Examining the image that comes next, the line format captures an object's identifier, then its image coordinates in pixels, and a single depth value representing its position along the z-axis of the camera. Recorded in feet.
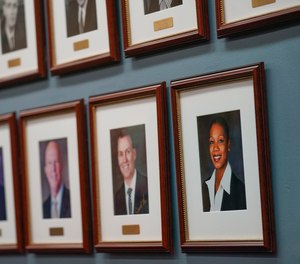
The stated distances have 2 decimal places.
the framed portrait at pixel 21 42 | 7.99
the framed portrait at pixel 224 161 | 6.82
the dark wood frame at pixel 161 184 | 7.19
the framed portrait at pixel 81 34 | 7.53
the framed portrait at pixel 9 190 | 8.07
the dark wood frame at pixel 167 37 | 7.09
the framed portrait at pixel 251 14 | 6.74
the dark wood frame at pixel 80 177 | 7.62
